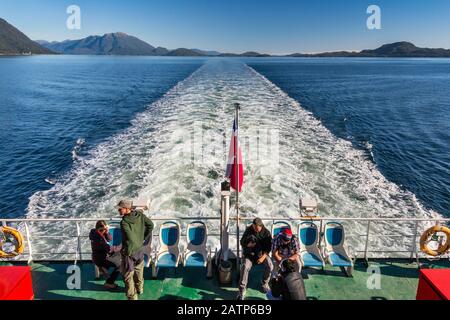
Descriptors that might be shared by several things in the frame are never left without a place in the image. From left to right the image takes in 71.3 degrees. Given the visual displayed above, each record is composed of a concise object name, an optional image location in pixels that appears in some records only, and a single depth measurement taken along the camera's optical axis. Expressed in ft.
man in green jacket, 19.88
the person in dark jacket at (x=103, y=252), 22.13
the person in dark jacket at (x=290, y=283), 16.88
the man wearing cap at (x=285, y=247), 20.96
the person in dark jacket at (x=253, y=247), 21.24
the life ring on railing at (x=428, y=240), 24.90
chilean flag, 23.06
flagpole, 22.88
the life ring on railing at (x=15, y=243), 24.14
